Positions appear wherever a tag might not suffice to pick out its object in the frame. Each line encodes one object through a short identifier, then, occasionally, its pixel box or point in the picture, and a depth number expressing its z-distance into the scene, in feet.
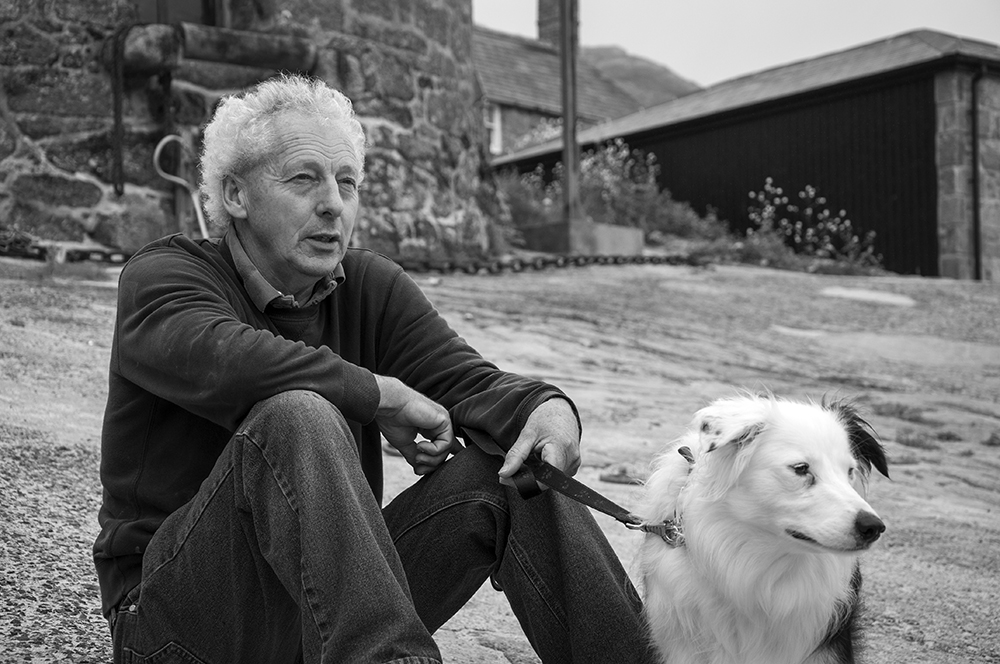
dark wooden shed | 53.57
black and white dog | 7.71
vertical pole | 41.86
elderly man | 6.83
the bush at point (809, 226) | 55.42
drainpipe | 53.57
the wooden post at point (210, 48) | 28.30
